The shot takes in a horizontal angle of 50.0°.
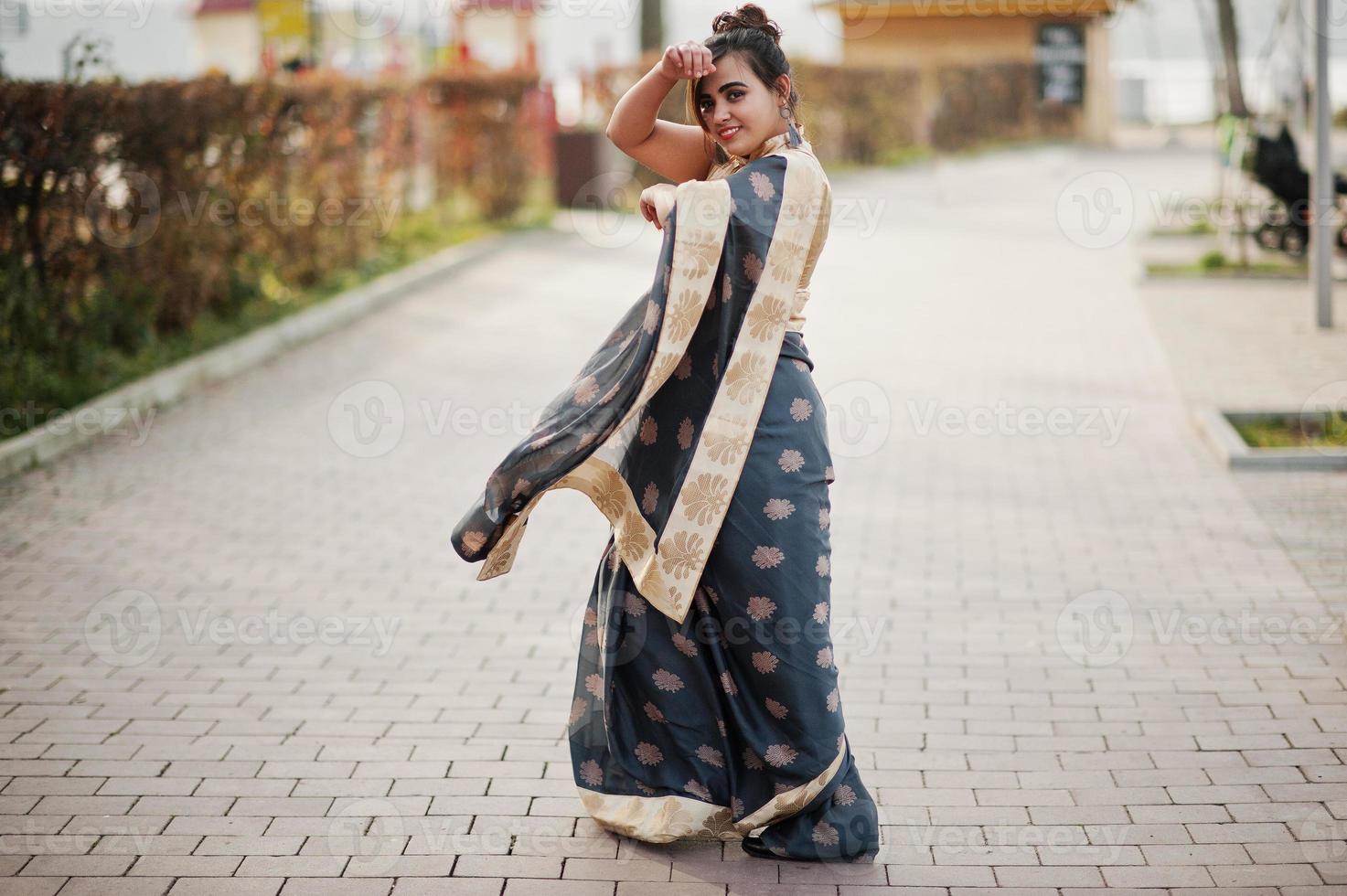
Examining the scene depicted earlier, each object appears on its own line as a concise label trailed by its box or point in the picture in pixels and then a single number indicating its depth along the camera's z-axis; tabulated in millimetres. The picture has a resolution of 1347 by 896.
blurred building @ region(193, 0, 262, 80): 47750
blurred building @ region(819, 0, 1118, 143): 32688
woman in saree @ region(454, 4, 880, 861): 3197
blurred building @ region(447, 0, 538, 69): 23653
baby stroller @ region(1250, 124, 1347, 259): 13586
